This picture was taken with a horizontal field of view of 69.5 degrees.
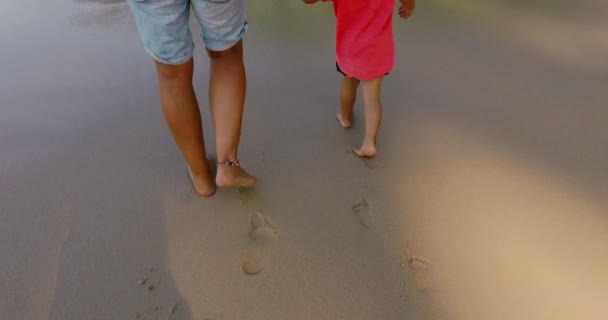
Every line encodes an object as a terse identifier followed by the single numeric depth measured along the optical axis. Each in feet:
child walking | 4.35
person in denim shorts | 3.28
